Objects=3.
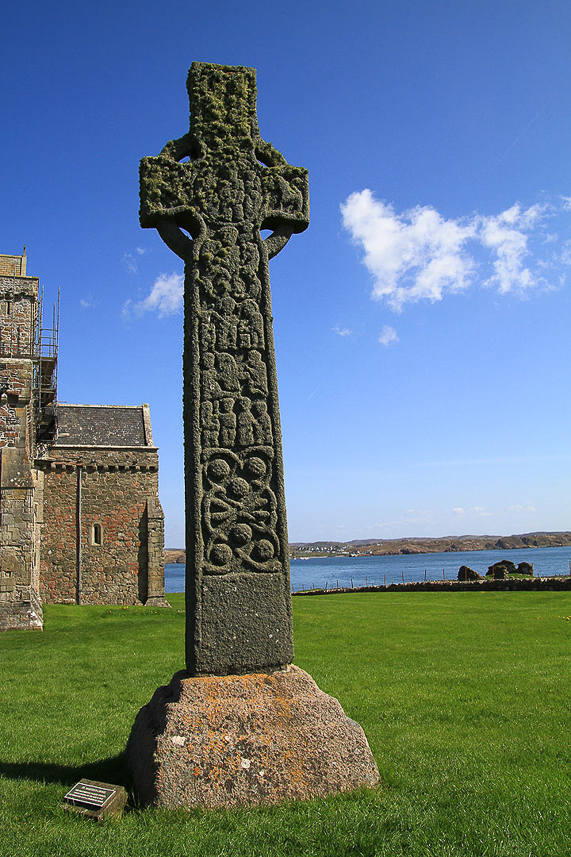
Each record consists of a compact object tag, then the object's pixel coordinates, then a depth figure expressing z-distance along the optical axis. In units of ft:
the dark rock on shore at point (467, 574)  111.70
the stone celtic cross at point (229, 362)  13.65
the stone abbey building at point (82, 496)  79.10
